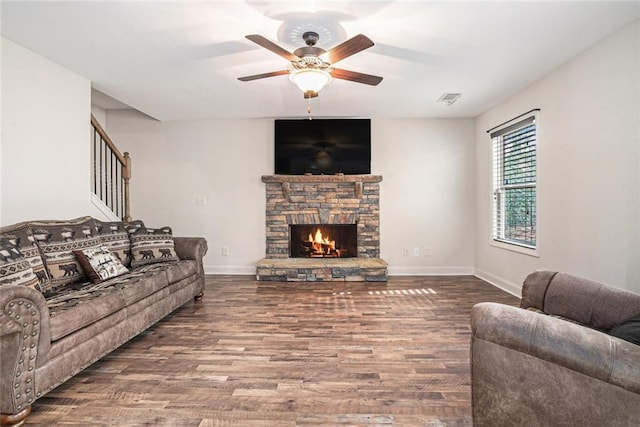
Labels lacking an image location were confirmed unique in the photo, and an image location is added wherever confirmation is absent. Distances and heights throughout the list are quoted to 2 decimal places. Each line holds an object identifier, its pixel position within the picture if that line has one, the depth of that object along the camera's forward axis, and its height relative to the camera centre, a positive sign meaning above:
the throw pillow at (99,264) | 2.74 -0.45
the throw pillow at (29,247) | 2.25 -0.25
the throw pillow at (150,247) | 3.39 -0.37
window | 3.81 +0.36
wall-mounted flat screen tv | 5.09 +1.03
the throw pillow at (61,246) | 2.54 -0.28
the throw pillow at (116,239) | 3.21 -0.27
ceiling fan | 2.29 +1.17
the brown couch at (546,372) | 1.06 -0.58
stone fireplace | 5.13 +0.05
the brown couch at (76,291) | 1.62 -0.58
